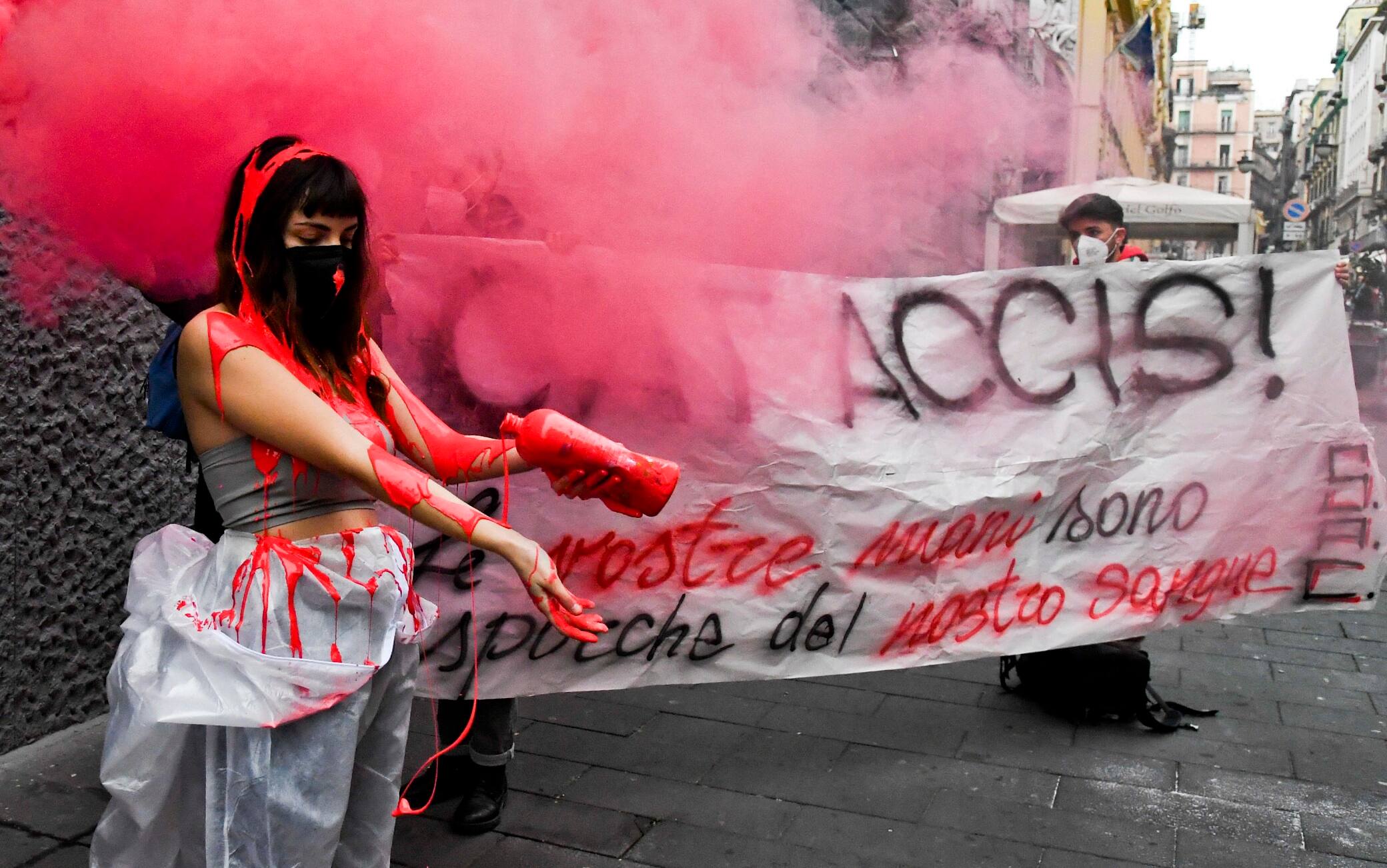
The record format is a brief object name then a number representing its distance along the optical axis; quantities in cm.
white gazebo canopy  968
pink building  10144
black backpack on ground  381
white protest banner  298
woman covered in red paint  187
